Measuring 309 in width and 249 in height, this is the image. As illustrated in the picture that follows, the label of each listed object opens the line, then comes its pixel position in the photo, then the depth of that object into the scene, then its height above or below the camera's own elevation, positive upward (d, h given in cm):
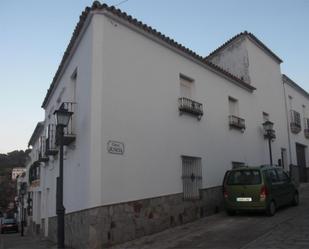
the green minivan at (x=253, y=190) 780 -87
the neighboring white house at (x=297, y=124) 1493 +234
